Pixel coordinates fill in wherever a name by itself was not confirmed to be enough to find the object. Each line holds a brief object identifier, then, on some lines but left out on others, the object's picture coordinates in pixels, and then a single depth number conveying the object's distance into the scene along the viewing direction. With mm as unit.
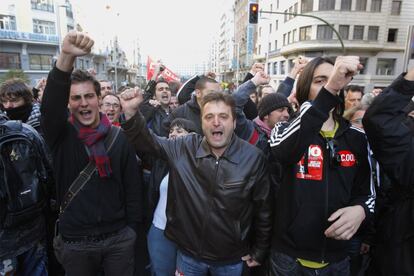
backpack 2492
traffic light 14133
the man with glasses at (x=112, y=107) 4102
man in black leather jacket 2221
